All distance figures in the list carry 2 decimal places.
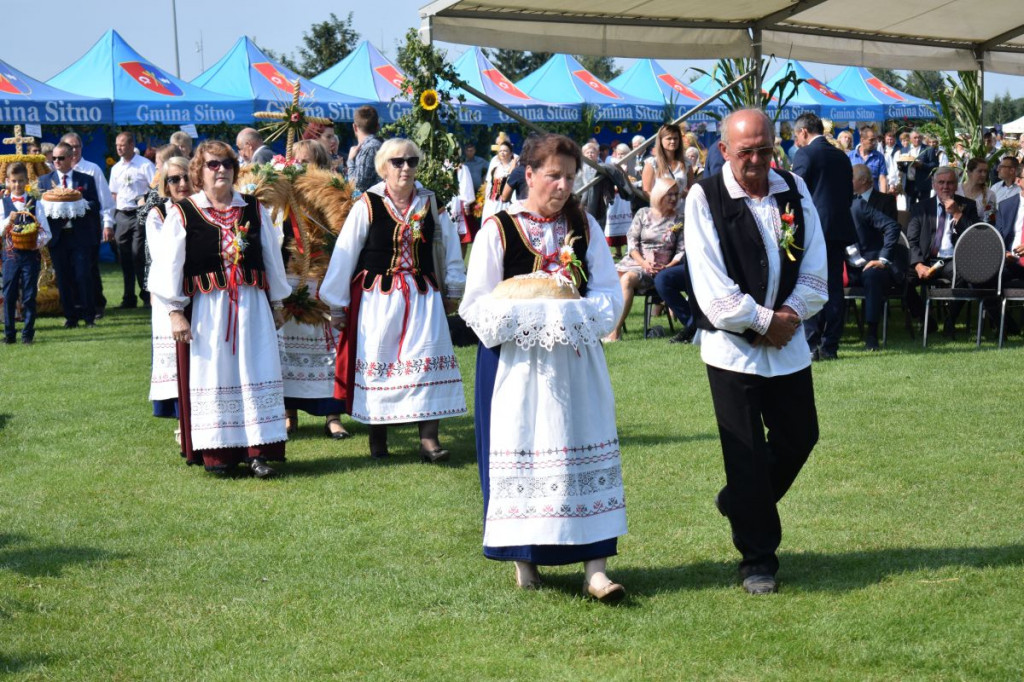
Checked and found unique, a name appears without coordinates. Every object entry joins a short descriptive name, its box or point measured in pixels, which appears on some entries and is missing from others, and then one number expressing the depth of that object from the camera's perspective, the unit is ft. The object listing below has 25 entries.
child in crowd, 46.34
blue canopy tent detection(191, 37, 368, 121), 78.69
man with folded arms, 16.47
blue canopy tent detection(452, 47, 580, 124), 88.63
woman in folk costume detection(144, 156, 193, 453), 27.66
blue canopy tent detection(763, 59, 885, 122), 104.42
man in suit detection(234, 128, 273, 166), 34.06
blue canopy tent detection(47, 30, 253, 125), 74.49
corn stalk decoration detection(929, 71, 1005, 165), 48.19
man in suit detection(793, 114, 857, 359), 35.65
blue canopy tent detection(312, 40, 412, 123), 85.30
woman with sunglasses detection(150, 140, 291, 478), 24.59
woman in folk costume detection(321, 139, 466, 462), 25.75
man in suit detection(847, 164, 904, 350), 38.70
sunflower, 31.12
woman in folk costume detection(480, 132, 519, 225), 53.21
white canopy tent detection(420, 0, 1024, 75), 30.68
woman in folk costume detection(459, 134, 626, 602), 16.44
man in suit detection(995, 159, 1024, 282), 39.09
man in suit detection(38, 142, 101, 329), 49.90
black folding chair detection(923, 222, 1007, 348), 37.83
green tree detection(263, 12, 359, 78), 171.01
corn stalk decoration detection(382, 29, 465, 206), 30.53
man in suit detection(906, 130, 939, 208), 56.03
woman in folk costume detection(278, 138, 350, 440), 28.40
